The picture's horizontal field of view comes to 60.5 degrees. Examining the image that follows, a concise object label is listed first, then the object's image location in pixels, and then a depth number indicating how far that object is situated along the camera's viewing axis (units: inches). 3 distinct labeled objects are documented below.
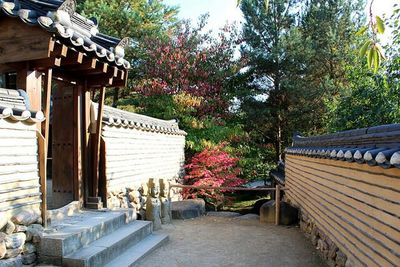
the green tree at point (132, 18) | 505.7
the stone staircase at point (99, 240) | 175.2
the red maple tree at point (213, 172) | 450.6
